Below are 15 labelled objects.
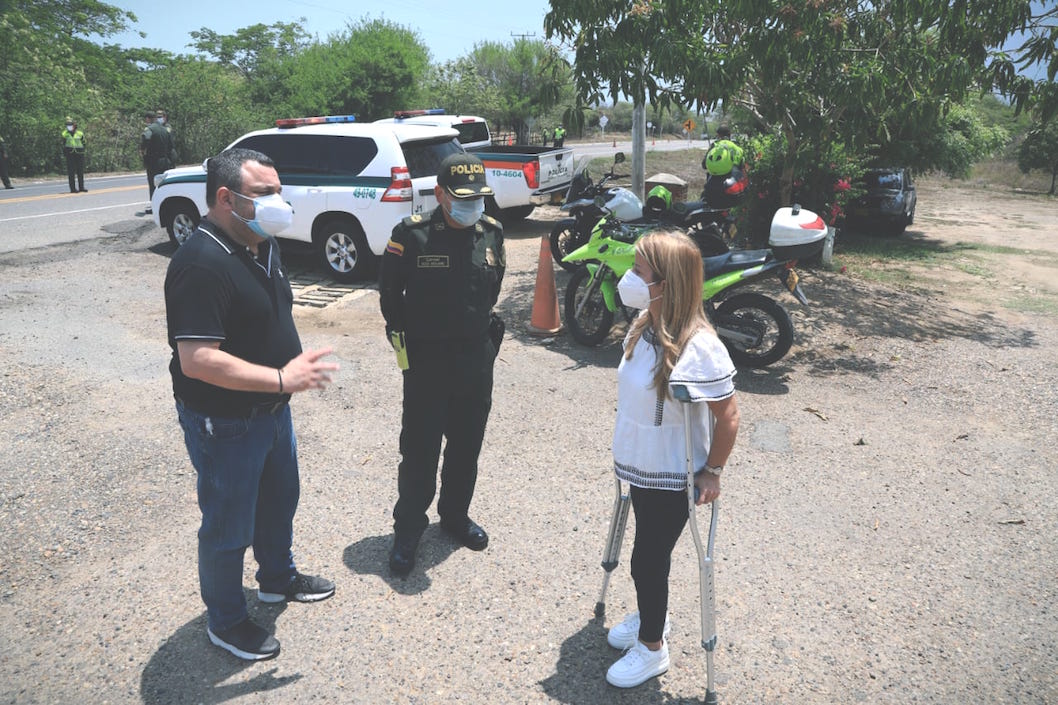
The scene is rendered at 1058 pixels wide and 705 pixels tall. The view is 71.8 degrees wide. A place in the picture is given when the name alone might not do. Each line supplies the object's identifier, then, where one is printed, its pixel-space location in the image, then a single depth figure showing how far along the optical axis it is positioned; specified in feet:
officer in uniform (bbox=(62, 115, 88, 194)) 58.70
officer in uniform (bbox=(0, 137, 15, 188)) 66.85
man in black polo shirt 8.59
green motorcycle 20.74
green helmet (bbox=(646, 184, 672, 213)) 32.27
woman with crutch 8.46
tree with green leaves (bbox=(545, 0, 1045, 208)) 21.59
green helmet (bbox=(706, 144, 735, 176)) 31.65
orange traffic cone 25.14
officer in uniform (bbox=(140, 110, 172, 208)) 45.78
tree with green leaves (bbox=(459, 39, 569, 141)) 168.86
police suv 29.27
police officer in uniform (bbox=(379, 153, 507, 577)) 11.39
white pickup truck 40.11
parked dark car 45.44
